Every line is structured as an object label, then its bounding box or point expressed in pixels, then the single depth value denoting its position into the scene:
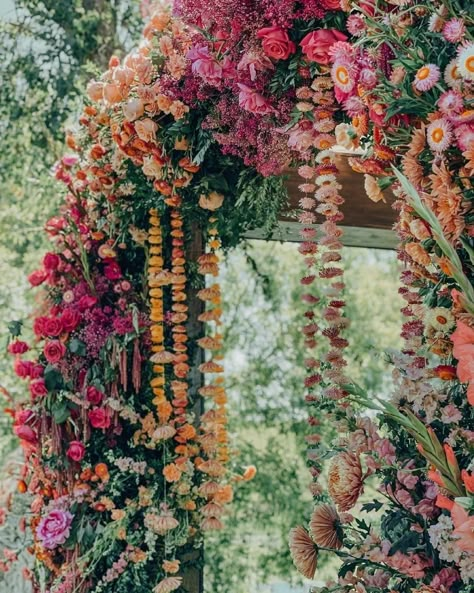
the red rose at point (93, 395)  2.92
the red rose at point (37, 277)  3.07
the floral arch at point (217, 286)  1.50
